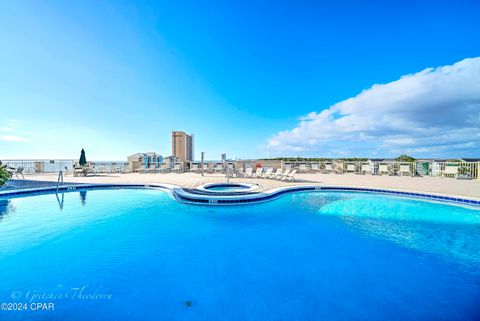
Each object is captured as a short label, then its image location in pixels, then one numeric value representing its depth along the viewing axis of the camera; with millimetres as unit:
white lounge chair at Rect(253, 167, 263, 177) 12027
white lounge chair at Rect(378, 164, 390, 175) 14022
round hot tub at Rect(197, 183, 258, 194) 8695
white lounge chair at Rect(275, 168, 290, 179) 10928
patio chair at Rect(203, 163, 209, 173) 15591
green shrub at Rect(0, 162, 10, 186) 7113
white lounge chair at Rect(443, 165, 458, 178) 12047
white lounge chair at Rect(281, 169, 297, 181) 10647
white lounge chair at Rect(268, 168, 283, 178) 11256
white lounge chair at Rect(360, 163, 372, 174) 14758
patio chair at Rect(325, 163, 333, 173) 16003
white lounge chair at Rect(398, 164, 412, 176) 13438
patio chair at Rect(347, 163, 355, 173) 15391
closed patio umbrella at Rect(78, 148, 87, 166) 13477
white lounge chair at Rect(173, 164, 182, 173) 15664
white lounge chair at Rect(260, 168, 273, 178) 11609
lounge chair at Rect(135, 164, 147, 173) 15154
